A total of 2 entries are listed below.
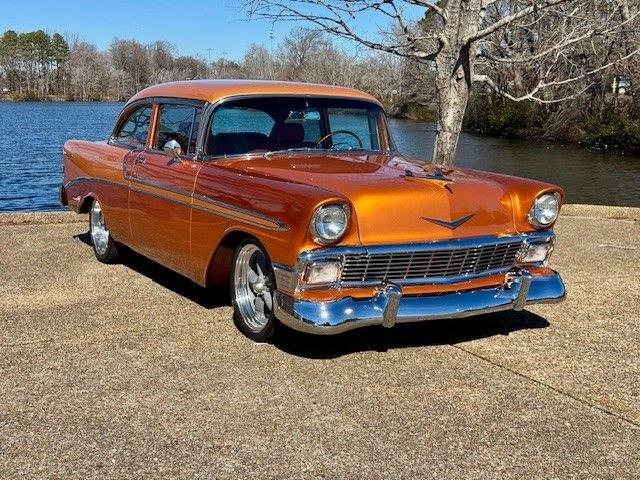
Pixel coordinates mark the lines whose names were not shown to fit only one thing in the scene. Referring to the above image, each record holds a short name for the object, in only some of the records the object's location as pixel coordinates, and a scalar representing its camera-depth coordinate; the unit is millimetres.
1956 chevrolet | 4234
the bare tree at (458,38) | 10289
